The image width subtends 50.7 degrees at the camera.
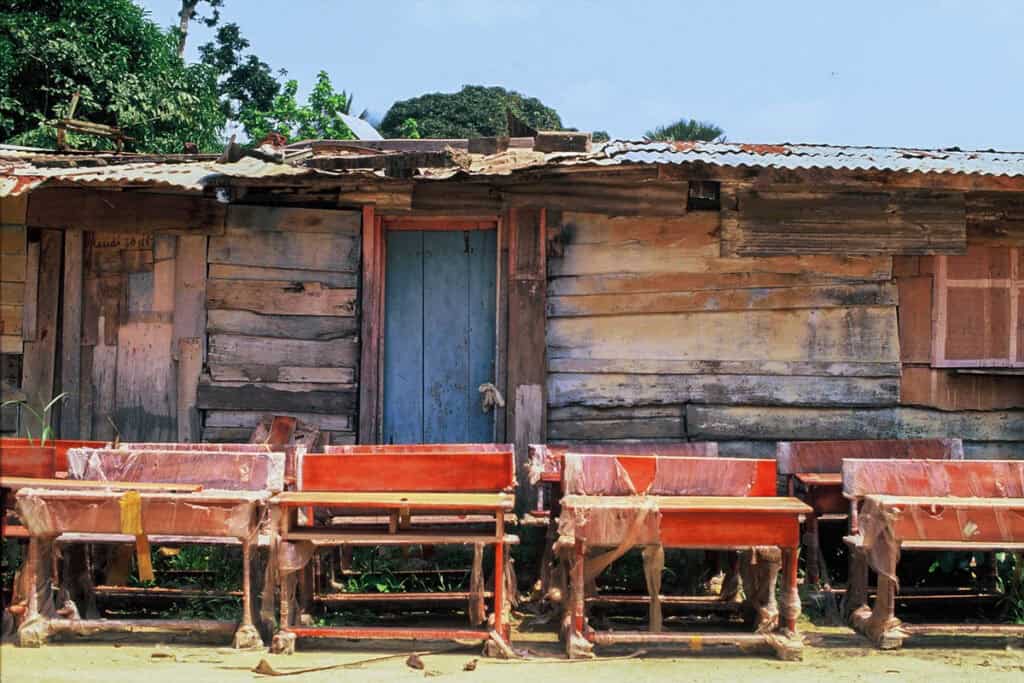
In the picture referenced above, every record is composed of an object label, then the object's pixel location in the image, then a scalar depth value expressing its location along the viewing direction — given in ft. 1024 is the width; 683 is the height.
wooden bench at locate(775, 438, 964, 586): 23.22
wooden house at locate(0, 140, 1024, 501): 26.27
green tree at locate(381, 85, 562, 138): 90.84
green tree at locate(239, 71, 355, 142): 73.20
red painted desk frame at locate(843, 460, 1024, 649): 19.33
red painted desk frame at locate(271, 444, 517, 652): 18.72
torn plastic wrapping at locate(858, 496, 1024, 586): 19.30
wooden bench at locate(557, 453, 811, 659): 18.80
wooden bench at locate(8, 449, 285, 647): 18.72
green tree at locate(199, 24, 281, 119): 83.56
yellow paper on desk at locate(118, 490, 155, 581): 18.69
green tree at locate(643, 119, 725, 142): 65.87
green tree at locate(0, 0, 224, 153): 50.03
